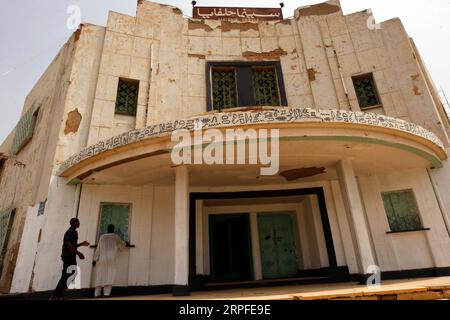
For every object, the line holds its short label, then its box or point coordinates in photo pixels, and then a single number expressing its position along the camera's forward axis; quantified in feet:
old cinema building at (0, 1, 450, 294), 20.07
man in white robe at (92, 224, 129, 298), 21.30
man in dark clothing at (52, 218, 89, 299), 18.06
